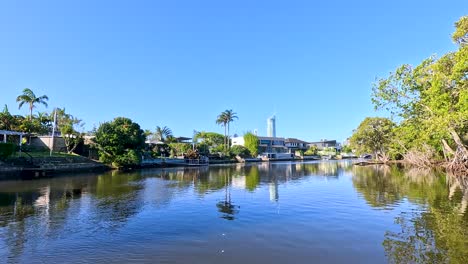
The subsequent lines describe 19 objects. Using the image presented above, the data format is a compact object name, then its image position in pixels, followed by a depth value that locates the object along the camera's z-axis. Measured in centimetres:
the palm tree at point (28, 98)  5288
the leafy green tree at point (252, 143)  9688
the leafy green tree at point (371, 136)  6606
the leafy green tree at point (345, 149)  13745
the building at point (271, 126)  19515
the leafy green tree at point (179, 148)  7494
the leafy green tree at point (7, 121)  4541
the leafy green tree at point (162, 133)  8941
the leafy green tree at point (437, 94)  2256
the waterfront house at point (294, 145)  12506
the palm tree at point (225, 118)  9012
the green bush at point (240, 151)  8748
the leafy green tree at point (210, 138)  9169
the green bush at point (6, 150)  3212
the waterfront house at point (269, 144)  11269
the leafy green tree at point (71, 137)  4700
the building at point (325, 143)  16229
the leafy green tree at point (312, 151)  12326
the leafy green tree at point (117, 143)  4806
